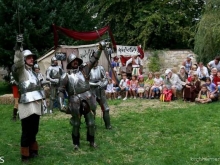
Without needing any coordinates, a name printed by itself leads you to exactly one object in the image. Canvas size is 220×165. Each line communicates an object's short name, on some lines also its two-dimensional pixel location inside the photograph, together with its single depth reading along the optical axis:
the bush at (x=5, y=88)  17.29
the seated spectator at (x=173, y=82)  12.18
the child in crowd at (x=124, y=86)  13.30
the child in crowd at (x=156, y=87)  12.64
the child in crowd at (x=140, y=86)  13.07
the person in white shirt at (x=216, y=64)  12.66
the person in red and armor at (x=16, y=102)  9.55
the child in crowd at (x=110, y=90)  13.40
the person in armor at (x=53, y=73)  10.76
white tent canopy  13.86
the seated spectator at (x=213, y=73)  11.73
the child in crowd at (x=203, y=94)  11.13
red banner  12.49
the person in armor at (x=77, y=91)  6.53
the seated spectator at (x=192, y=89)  11.52
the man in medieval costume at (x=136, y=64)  14.86
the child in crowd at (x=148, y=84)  12.97
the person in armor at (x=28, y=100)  5.89
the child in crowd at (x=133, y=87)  13.20
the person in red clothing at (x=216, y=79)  11.61
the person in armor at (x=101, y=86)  8.10
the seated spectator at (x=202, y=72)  12.32
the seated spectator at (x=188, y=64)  13.32
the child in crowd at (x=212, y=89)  11.14
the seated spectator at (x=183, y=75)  12.58
